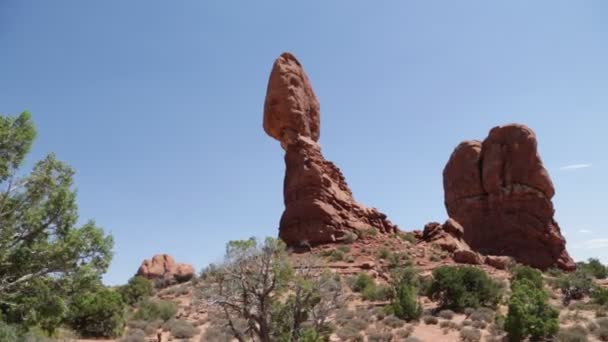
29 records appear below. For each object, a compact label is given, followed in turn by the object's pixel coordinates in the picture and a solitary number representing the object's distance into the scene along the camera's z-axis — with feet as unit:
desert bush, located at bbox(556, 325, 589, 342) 54.19
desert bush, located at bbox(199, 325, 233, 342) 64.04
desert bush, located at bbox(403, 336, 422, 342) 57.82
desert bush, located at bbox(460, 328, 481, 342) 58.29
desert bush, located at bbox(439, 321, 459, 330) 64.44
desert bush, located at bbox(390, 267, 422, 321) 70.03
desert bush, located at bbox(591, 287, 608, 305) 78.02
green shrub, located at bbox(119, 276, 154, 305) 104.01
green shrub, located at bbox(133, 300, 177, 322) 83.52
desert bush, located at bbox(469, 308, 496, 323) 67.29
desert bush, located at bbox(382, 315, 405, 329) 66.82
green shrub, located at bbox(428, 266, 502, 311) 76.13
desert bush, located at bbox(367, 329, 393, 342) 59.47
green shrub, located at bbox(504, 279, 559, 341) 56.18
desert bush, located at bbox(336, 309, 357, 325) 68.87
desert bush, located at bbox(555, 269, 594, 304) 88.02
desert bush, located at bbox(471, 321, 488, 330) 64.03
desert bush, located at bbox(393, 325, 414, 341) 61.31
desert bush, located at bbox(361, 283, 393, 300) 83.78
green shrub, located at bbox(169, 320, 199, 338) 69.15
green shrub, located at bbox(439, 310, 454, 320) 70.65
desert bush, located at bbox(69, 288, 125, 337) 71.87
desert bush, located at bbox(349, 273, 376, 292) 89.04
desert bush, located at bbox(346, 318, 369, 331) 65.56
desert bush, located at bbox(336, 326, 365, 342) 60.44
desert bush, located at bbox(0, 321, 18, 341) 42.82
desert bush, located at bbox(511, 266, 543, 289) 91.31
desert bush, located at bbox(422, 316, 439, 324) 68.08
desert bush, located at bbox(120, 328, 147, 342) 65.67
